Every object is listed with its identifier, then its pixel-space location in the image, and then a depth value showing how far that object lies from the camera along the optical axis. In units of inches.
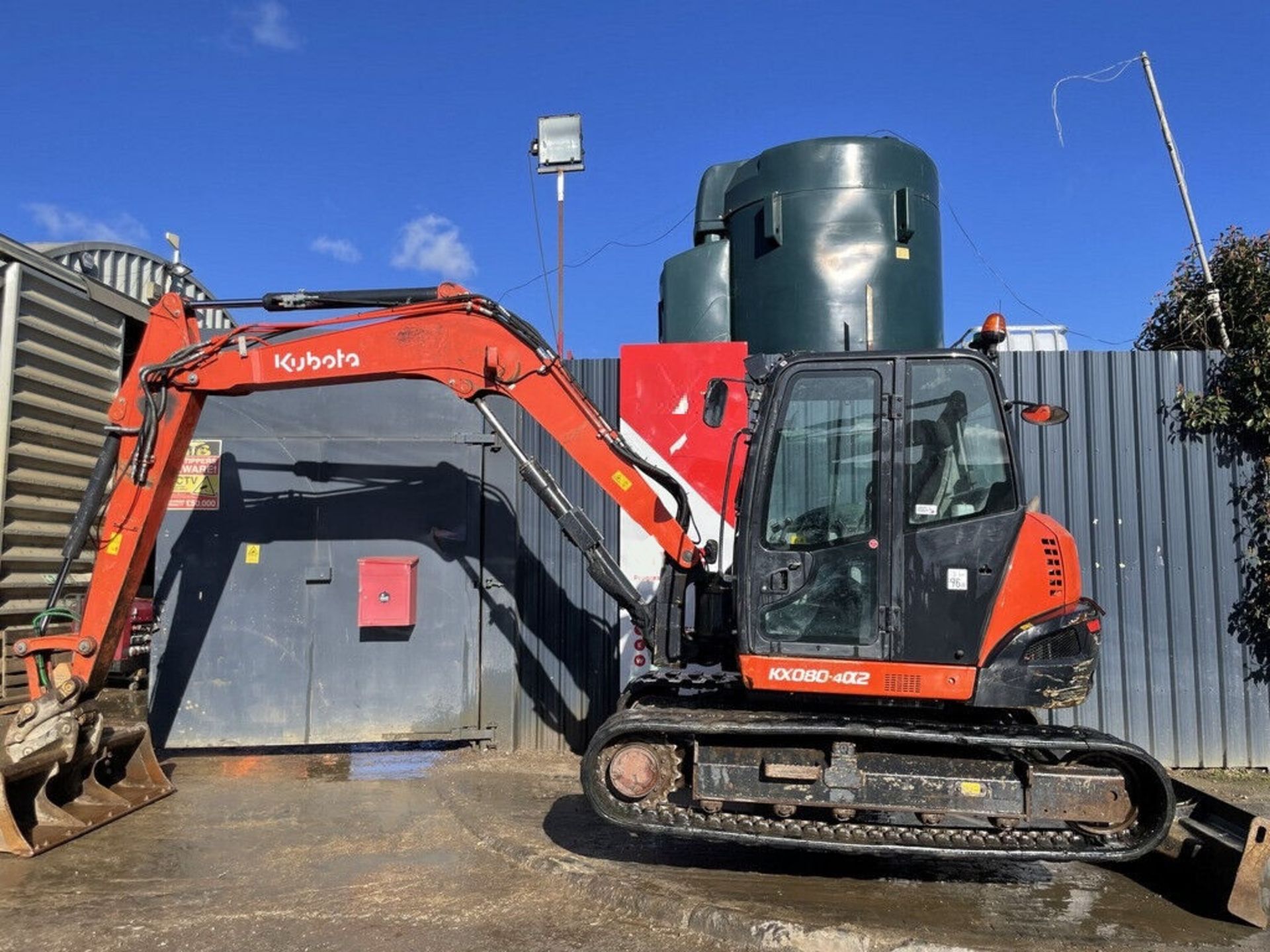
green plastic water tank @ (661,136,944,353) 297.0
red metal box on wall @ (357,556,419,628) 281.8
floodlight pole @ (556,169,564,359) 338.6
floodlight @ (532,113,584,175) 338.3
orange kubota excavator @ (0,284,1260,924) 165.9
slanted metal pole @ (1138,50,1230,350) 289.7
